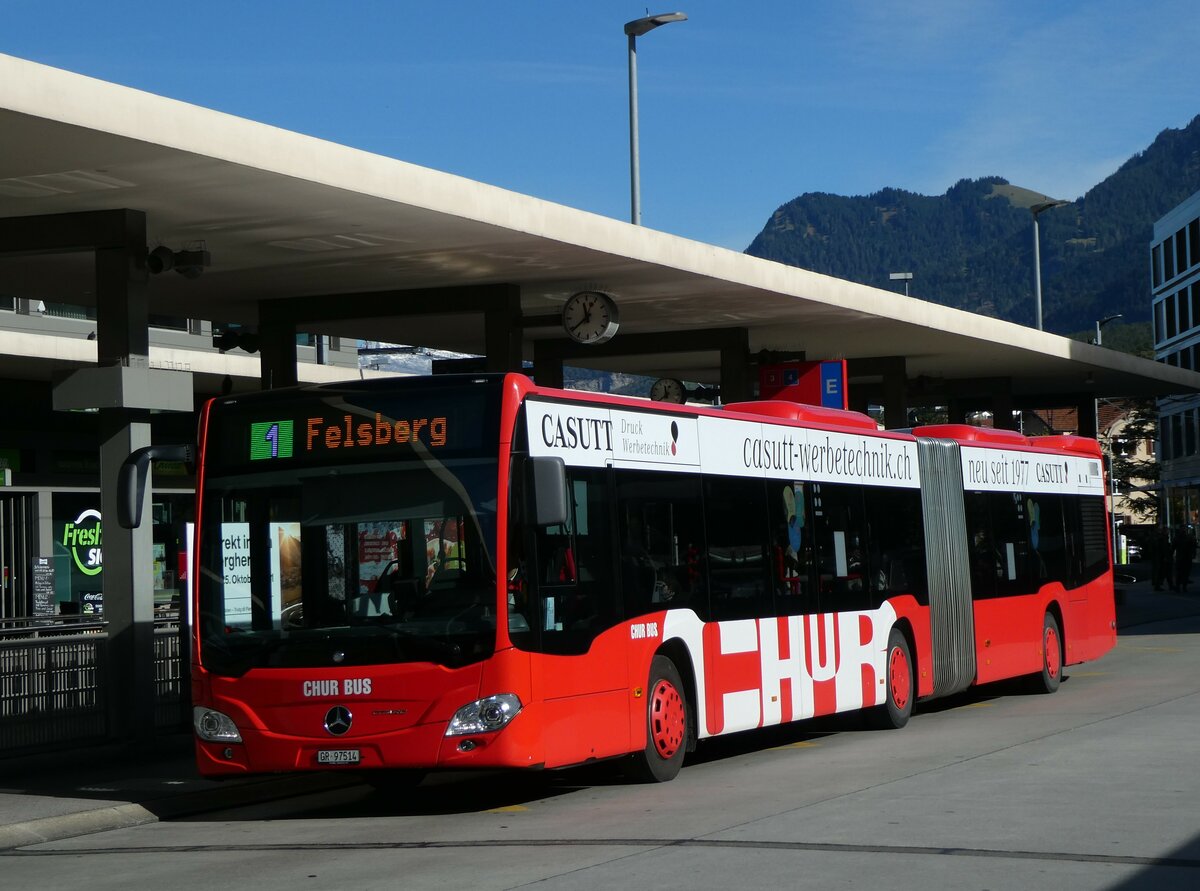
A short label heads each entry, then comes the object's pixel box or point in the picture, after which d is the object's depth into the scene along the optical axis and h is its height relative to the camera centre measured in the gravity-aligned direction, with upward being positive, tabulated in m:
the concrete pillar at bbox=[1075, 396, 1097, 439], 44.34 +3.97
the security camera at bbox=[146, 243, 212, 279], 16.67 +3.27
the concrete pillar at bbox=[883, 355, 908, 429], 33.91 +3.57
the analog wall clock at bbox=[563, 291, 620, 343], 22.20 +3.43
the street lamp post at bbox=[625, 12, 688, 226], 26.77 +7.58
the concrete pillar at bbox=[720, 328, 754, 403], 28.34 +3.56
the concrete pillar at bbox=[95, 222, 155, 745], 15.74 +0.54
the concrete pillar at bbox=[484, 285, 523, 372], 22.03 +3.29
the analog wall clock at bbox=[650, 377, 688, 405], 32.88 +3.67
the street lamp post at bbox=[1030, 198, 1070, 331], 44.11 +8.44
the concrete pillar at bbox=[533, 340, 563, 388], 28.84 +3.77
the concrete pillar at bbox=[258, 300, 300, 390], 22.75 +3.36
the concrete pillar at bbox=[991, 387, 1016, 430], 39.20 +3.75
